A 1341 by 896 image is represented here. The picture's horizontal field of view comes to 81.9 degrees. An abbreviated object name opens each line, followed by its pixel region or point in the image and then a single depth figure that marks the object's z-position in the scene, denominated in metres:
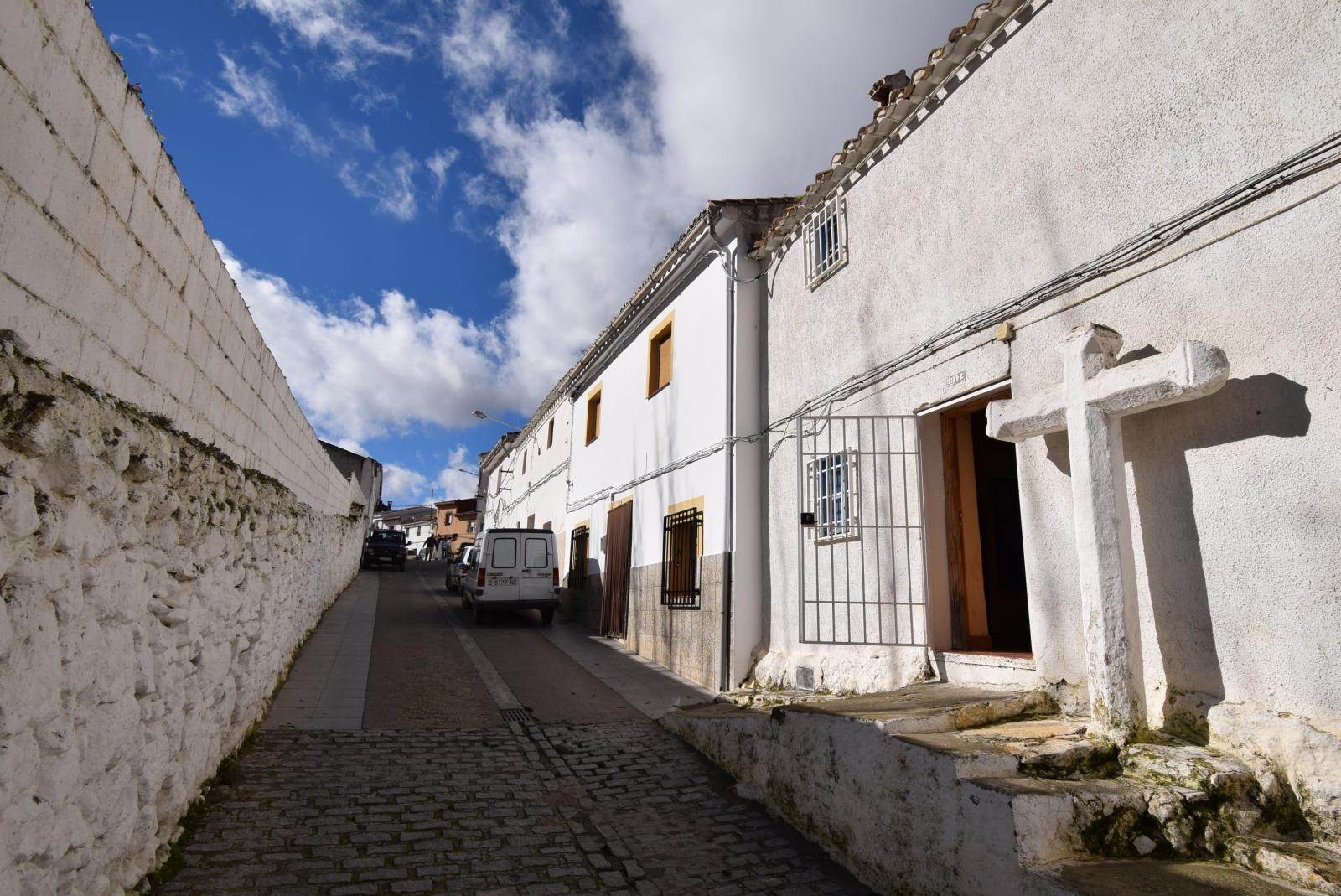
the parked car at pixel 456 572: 20.15
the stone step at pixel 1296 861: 2.61
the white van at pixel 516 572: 13.80
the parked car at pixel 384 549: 27.98
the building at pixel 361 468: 32.81
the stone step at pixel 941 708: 4.04
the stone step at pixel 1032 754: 3.34
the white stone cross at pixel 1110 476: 3.45
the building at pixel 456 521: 46.41
